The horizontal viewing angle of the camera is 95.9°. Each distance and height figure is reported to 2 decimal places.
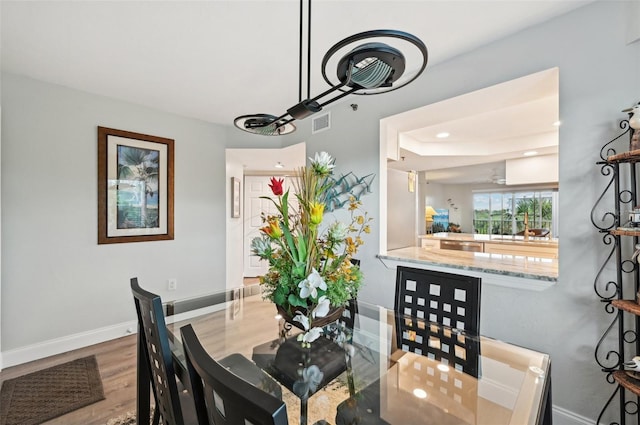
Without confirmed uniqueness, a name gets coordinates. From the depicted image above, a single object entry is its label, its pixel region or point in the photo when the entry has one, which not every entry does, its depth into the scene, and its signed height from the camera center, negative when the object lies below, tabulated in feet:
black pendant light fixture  3.06 +1.68
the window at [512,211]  21.26 -0.05
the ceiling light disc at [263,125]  5.33 +1.64
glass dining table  3.37 -2.30
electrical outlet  11.12 -2.91
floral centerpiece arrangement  3.92 -0.62
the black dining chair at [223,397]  1.58 -1.13
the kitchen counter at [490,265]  5.92 -1.34
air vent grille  10.32 +3.18
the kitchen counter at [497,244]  12.53 -1.62
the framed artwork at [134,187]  9.59 +0.80
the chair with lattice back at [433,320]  3.79 -2.10
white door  18.47 -0.09
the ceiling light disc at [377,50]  3.01 +1.75
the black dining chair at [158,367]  3.38 -2.00
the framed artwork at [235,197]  15.34 +0.71
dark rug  6.08 -4.32
